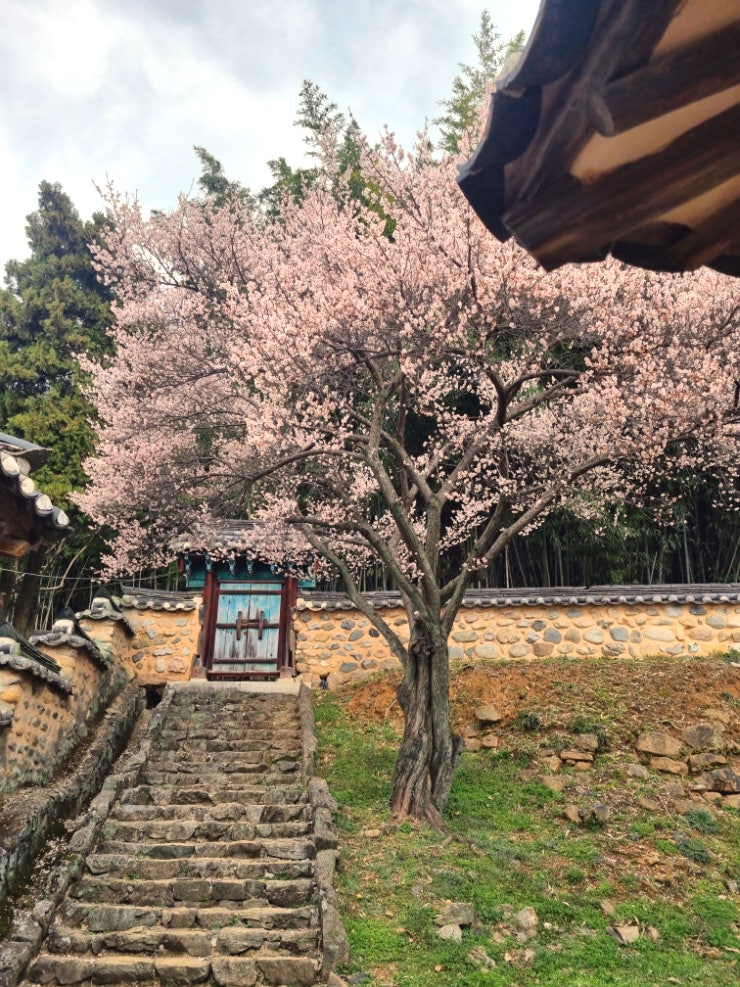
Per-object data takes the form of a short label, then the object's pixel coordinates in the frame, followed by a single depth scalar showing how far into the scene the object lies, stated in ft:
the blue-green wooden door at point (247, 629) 48.85
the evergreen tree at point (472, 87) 64.13
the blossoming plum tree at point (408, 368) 25.29
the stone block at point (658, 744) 27.04
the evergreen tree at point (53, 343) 54.65
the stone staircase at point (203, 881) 16.76
